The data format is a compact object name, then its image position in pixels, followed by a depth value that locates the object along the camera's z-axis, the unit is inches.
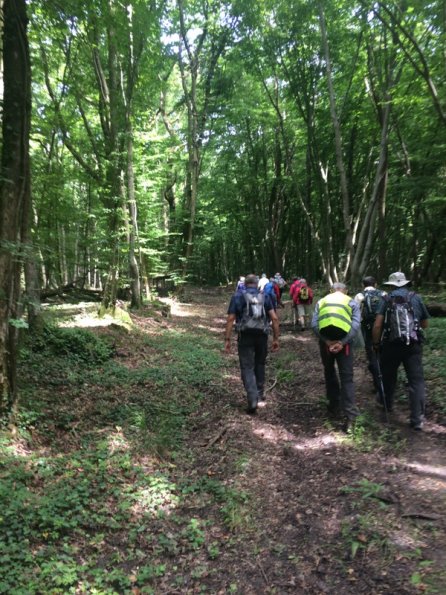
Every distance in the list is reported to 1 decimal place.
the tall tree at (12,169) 202.7
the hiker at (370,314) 284.8
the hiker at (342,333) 234.8
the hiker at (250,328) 261.4
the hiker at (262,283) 534.6
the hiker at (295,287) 542.5
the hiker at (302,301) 537.0
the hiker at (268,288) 473.3
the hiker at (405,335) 229.0
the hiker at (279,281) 698.8
